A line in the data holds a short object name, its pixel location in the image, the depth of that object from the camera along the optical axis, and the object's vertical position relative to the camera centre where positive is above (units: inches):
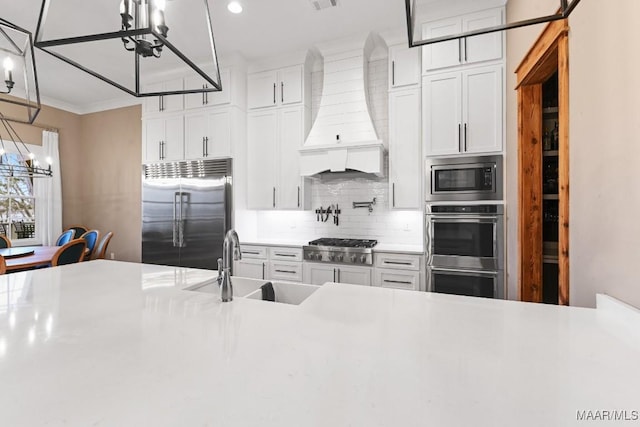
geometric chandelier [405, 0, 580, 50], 107.2 +73.7
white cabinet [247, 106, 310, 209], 143.1 +26.5
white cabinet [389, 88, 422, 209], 122.3 +26.1
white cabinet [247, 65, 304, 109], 142.9 +62.3
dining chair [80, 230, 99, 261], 169.8 -15.6
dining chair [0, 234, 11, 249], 150.5 -15.5
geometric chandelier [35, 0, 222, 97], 41.1 +75.7
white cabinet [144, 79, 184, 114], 155.1 +60.6
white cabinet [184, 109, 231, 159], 145.3 +39.5
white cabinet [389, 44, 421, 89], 123.1 +61.7
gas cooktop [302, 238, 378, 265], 120.8 -16.8
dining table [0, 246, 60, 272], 117.4 -19.7
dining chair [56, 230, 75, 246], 179.8 -15.2
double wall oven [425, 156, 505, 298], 103.7 -5.8
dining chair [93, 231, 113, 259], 164.6 -20.0
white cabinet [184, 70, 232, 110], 144.6 +59.1
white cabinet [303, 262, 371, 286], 121.0 -26.4
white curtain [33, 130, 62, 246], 189.5 +9.4
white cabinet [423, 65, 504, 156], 105.3 +37.3
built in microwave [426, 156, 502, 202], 105.1 +12.2
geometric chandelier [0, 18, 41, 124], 124.4 +72.9
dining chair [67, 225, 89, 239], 190.5 -12.3
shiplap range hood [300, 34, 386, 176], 126.8 +42.6
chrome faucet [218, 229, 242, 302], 49.7 -9.4
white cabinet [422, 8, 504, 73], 105.5 +62.4
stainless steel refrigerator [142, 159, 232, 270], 143.9 +0.5
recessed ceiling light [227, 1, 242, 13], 107.0 +76.2
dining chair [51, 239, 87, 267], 122.8 -17.8
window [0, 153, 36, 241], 178.1 +4.1
